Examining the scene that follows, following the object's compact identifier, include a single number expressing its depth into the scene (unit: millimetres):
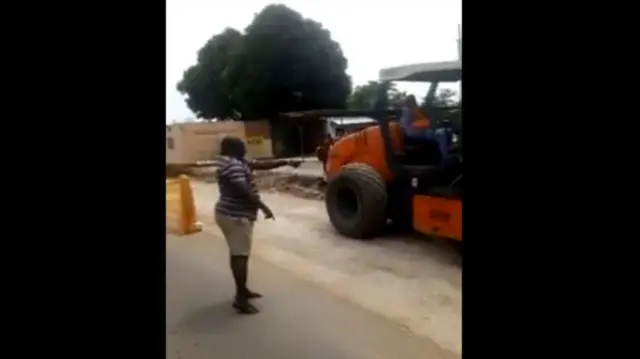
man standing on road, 2043
